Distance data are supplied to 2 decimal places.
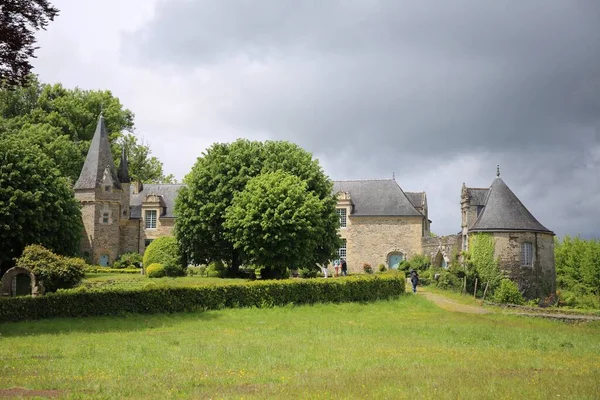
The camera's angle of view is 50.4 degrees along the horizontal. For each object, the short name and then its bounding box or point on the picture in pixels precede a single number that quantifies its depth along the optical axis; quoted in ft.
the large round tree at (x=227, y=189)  126.87
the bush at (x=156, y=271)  134.72
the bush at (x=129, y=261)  160.86
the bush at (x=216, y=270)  136.94
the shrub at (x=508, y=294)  124.77
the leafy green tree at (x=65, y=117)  166.81
